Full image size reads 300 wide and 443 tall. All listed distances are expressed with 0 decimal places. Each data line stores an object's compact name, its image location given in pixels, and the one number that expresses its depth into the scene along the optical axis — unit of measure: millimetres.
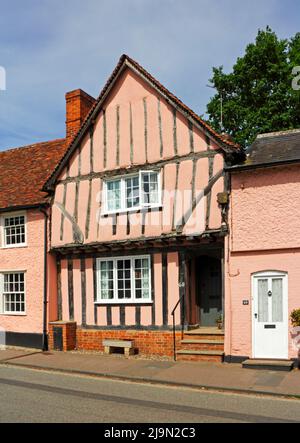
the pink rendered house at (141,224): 14094
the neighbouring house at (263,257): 12562
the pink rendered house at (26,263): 16797
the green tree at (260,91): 26891
